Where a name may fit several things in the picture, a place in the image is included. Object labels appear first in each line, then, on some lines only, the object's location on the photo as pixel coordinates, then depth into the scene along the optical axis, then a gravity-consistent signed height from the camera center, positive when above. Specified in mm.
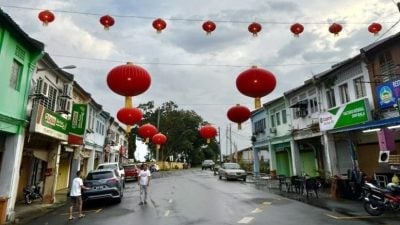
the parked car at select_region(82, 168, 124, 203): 15609 -229
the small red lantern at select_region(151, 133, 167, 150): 25300 +3178
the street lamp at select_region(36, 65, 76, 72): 14539 +5038
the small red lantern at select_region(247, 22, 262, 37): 10297 +4772
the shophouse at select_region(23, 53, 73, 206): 14321 +2521
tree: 67688 +11290
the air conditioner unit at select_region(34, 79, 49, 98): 16125 +4794
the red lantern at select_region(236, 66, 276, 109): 8867 +2647
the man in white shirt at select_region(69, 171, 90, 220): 12672 -325
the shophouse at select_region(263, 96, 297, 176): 28359 +3847
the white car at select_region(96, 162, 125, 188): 22562 +1058
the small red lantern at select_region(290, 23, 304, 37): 10625 +4877
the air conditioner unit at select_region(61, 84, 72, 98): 19844 +5548
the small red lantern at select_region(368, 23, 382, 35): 11070 +5094
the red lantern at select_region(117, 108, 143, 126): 13945 +2761
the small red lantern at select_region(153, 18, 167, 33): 9852 +4679
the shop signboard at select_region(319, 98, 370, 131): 16625 +3478
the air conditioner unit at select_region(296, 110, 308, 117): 24422 +4952
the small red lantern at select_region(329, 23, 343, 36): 10875 +4994
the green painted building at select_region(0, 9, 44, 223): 11836 +3333
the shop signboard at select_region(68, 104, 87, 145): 18984 +3330
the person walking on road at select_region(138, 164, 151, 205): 15900 +99
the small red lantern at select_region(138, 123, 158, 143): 20250 +3036
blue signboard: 14242 +3842
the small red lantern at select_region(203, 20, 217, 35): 10164 +4756
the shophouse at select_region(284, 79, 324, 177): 23156 +3629
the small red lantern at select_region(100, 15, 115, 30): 9750 +4754
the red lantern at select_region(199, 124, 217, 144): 16938 +2480
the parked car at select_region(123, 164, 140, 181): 33938 +841
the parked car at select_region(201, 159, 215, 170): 65969 +2925
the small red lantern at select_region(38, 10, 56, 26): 9453 +4743
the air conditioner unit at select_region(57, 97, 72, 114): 19125 +4665
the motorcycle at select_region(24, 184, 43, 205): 16984 -690
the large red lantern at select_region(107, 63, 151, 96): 8141 +2525
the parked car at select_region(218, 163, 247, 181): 31909 +764
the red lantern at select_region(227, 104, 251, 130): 12133 +2440
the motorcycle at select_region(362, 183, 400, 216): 11459 -760
